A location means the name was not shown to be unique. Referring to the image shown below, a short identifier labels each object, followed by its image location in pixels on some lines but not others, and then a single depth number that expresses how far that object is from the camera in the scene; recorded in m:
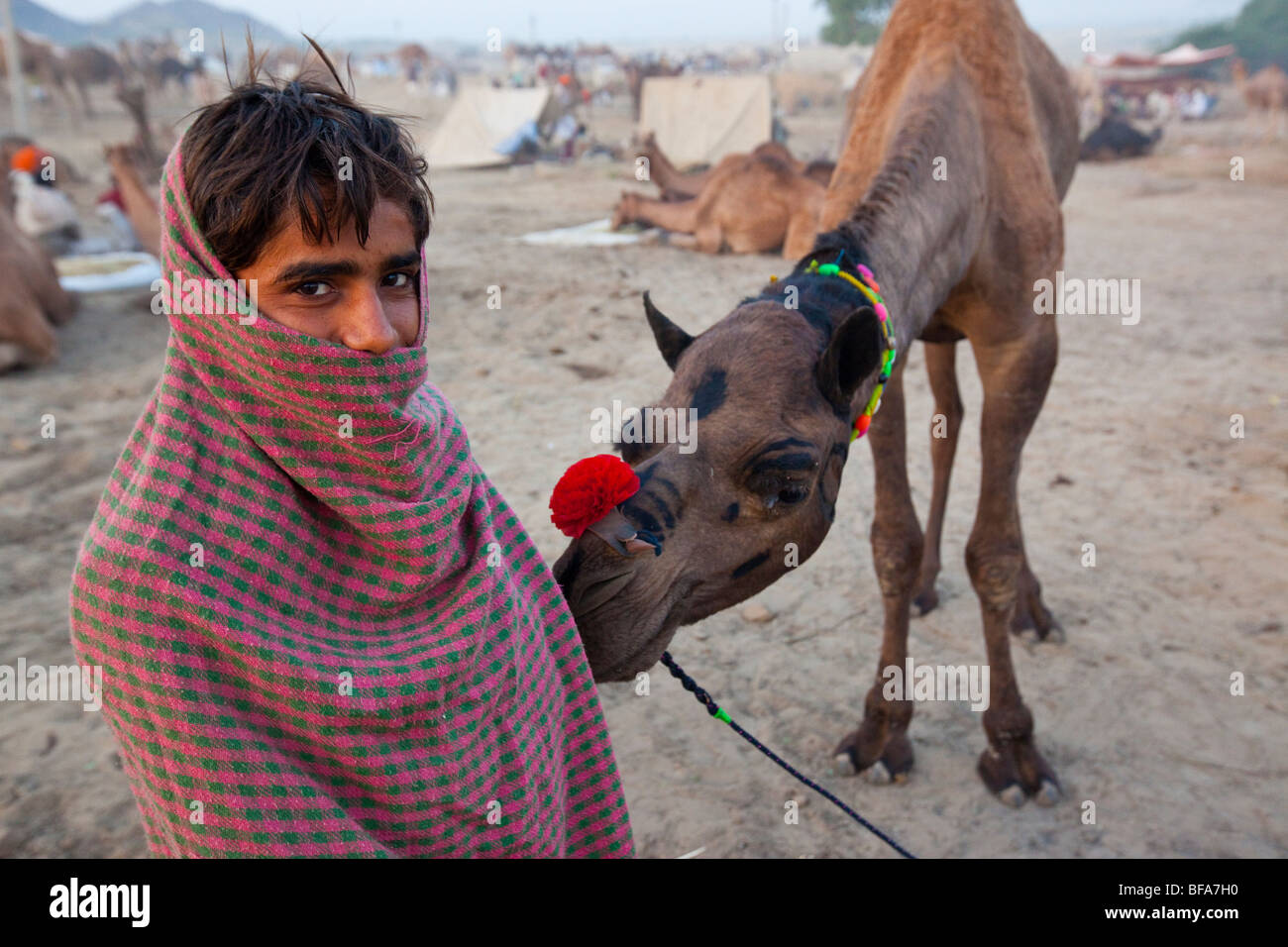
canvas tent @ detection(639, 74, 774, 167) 17.84
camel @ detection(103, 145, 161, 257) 10.09
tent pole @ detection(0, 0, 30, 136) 15.38
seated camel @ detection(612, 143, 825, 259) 10.88
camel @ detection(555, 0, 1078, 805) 1.99
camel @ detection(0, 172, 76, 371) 7.36
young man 1.25
